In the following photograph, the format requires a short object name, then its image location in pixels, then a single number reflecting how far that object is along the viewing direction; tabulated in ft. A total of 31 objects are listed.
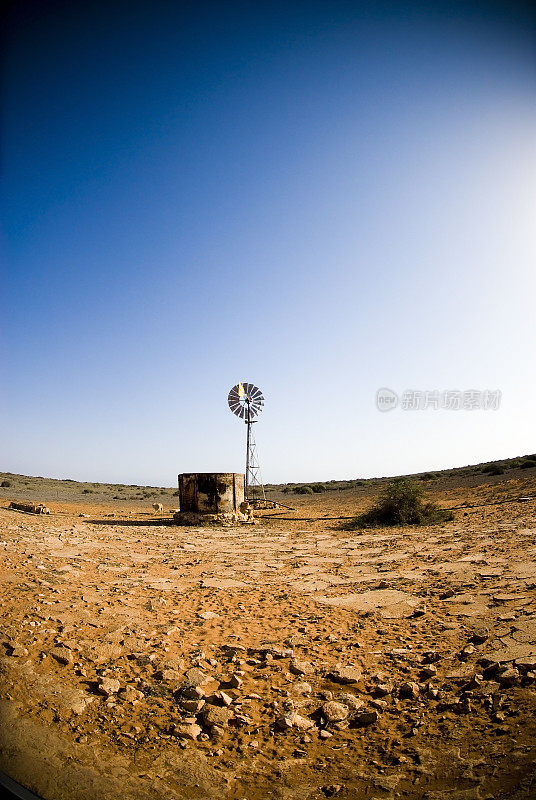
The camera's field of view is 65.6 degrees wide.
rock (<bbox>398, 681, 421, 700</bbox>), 9.14
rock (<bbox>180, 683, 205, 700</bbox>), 9.17
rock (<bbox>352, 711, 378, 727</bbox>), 8.35
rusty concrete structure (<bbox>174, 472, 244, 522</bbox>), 44.78
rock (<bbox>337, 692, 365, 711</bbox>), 8.88
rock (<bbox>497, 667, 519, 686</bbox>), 8.90
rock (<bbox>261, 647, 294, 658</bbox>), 11.38
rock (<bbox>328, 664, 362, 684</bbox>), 10.05
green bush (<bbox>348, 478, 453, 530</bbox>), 40.47
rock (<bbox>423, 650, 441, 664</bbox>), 10.64
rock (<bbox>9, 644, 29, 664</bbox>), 10.43
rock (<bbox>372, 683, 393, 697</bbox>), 9.39
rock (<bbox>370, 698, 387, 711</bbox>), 8.83
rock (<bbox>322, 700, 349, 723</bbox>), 8.50
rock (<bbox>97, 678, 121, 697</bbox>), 9.14
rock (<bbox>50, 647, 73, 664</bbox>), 10.32
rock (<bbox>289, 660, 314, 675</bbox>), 10.52
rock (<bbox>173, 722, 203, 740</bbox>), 7.94
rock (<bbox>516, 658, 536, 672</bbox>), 9.25
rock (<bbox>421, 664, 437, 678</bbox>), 9.88
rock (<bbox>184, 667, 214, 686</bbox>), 9.78
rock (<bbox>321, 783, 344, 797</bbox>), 6.55
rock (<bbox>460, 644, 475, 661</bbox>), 10.55
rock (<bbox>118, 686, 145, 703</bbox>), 8.99
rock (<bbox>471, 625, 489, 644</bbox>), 11.37
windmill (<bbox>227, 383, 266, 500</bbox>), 64.80
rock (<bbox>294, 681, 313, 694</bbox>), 9.65
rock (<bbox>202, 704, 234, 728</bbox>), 8.34
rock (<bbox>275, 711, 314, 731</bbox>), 8.29
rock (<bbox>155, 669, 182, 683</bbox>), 9.86
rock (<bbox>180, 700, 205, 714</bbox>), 8.69
